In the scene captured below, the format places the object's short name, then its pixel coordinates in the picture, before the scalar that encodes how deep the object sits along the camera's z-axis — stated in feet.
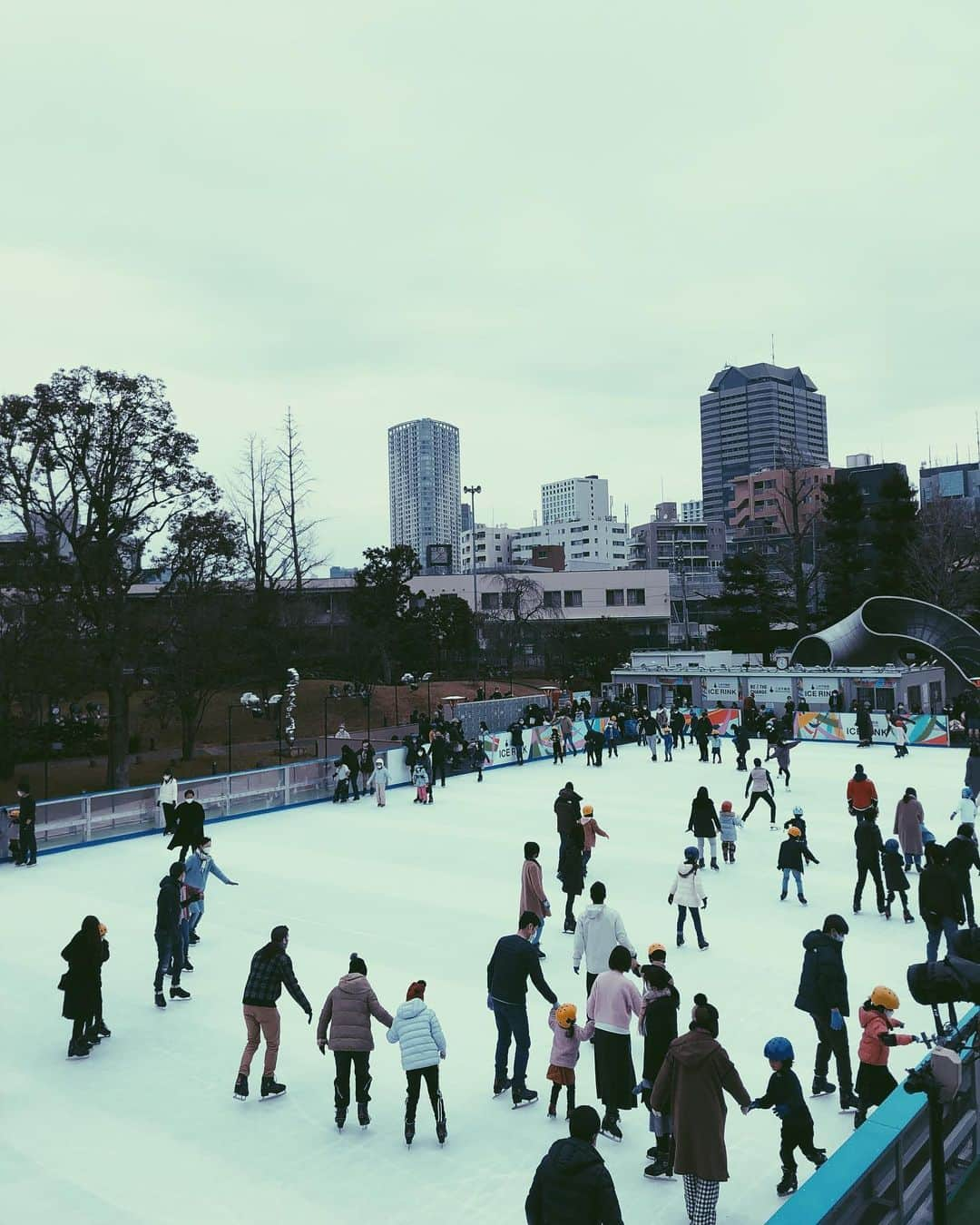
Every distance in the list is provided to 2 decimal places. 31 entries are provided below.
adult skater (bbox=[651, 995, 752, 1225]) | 15.02
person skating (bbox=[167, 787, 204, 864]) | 40.29
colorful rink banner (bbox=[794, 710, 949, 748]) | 83.41
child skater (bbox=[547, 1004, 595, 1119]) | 18.88
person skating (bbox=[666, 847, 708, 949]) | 29.55
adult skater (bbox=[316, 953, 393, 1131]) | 19.76
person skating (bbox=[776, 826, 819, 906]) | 33.65
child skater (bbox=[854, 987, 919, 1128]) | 17.88
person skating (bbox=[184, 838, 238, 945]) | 31.68
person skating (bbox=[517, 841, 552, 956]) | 27.99
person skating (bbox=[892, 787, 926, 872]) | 35.50
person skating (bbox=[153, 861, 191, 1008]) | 27.37
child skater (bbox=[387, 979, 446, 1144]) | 18.89
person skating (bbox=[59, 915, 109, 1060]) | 23.79
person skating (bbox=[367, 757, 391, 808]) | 63.05
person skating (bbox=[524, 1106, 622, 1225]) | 11.60
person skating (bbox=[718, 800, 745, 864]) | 42.32
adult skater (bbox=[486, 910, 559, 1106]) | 20.30
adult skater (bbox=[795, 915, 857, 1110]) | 19.65
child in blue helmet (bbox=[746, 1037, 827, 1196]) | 16.35
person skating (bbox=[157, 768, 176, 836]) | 54.85
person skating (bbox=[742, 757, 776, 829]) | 48.73
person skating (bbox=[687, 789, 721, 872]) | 39.93
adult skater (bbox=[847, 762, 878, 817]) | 39.63
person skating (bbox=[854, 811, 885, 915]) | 32.76
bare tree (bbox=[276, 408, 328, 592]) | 138.62
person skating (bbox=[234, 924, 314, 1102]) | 21.26
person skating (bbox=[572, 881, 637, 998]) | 23.29
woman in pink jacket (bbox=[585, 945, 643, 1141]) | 18.90
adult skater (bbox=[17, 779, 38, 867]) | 47.06
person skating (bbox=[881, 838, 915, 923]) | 31.91
